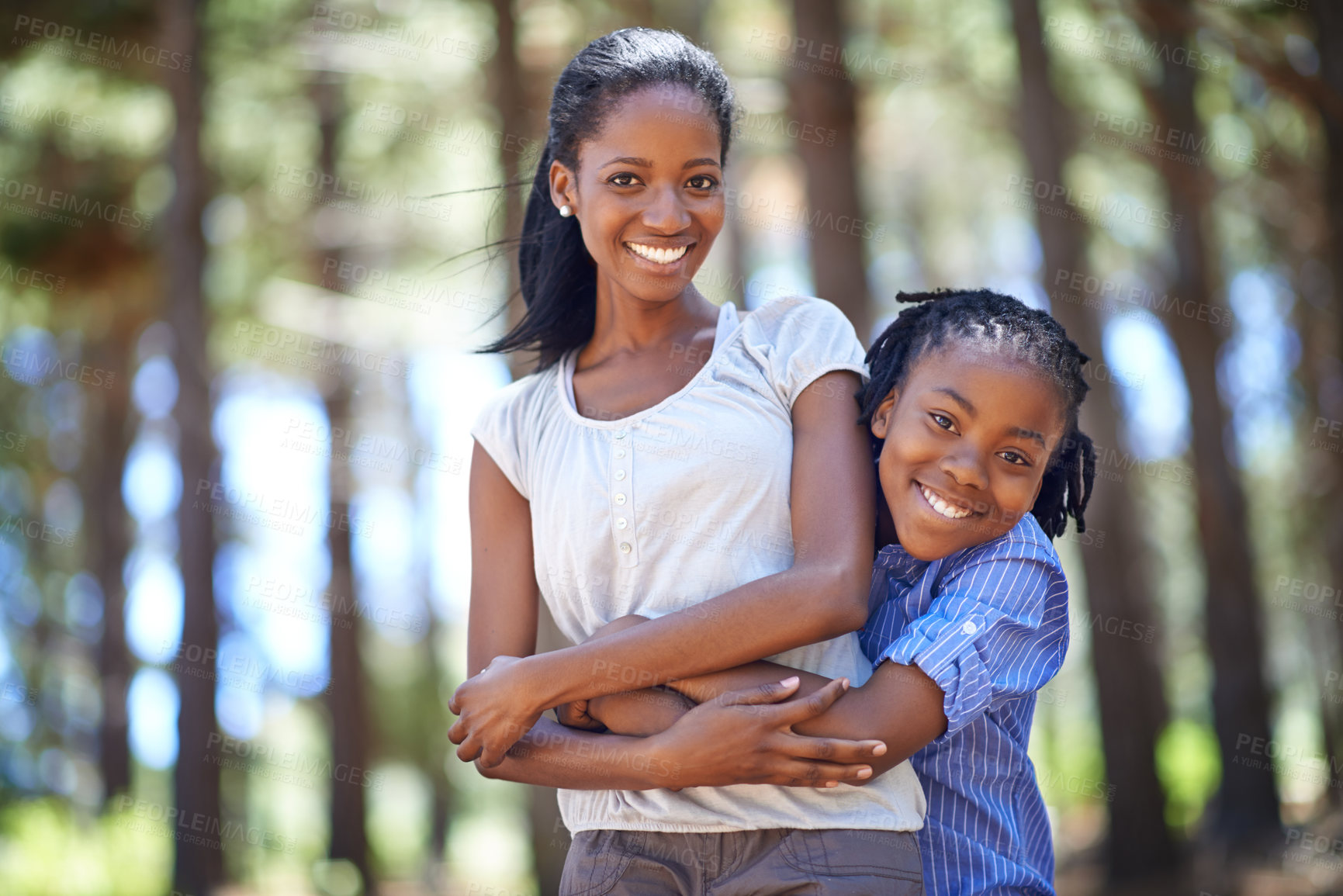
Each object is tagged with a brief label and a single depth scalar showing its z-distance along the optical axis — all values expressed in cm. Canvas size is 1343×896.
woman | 213
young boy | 212
